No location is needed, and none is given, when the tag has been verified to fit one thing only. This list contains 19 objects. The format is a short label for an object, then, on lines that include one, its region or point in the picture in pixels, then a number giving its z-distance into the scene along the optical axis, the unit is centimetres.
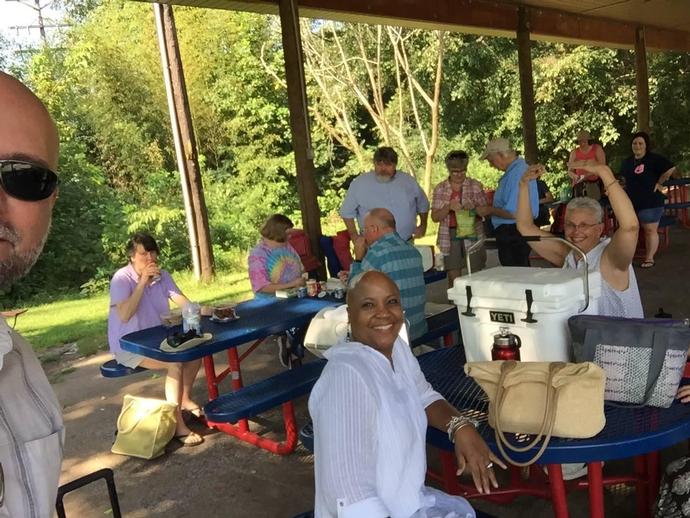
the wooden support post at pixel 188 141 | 861
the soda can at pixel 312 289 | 430
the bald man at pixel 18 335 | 83
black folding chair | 179
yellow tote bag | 371
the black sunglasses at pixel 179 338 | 332
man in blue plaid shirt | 354
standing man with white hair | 495
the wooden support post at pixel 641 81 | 1070
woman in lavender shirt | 384
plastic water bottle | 349
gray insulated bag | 176
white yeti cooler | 203
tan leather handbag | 168
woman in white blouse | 163
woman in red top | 713
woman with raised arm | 243
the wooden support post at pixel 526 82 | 790
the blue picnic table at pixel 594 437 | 169
